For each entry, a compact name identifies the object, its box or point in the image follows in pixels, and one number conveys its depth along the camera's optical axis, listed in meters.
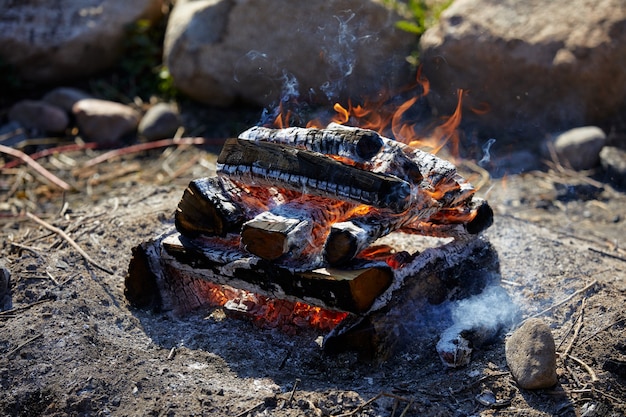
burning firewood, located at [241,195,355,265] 3.22
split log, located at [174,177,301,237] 3.49
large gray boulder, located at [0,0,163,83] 7.72
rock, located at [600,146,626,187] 5.94
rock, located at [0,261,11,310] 3.73
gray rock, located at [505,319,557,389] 2.97
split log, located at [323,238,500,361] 3.25
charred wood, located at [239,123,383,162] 3.36
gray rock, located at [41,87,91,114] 7.62
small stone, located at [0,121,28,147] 7.15
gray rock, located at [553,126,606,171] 6.16
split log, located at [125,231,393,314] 3.15
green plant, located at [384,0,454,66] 6.75
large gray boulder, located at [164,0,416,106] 5.96
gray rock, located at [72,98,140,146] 7.21
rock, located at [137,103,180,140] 7.16
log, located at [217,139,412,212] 3.16
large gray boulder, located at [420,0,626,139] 6.23
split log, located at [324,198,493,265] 3.13
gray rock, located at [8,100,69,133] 7.34
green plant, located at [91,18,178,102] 7.89
